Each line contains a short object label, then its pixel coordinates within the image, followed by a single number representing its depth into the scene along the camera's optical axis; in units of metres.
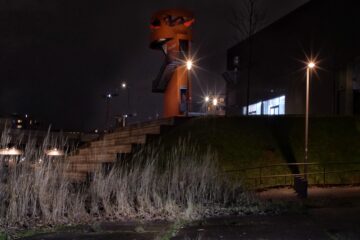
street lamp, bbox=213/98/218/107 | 62.84
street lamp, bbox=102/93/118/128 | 46.22
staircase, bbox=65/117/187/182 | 23.84
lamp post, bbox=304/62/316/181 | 21.86
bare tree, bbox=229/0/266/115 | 36.09
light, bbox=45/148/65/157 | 12.55
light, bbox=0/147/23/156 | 11.67
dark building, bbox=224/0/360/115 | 40.88
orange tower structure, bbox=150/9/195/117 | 49.41
